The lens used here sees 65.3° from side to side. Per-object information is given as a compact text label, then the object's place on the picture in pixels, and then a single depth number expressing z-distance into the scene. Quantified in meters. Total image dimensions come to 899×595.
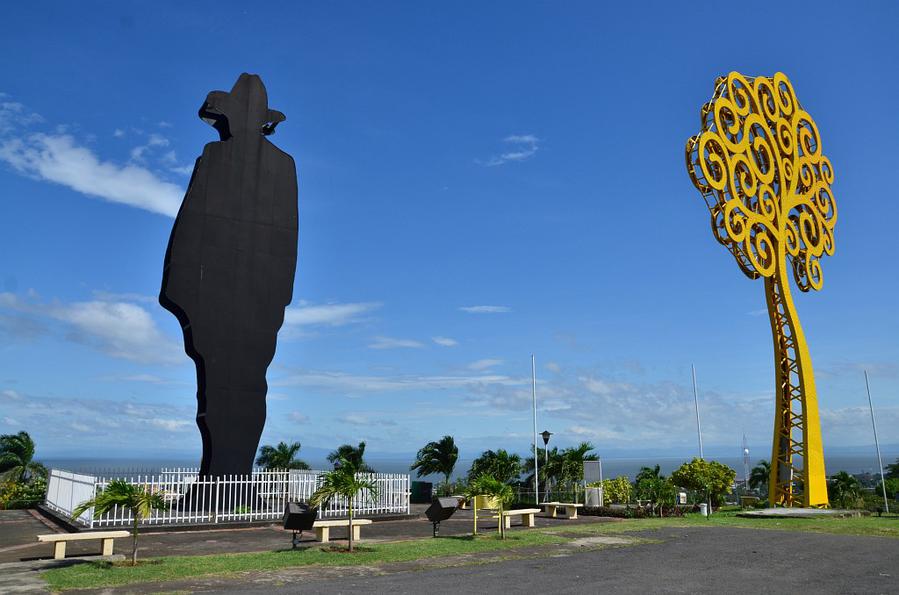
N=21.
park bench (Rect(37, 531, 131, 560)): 12.44
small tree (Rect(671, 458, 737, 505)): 24.81
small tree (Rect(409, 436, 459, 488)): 33.53
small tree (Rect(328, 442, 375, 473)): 39.19
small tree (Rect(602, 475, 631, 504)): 25.95
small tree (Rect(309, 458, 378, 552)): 14.46
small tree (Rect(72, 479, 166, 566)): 12.15
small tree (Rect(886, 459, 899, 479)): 49.86
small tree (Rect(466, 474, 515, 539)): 16.48
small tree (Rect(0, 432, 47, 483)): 33.10
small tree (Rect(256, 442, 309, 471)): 40.22
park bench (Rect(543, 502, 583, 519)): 22.84
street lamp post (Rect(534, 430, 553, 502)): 27.86
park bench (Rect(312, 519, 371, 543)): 15.20
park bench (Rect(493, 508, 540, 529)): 19.27
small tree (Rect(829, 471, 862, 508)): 32.91
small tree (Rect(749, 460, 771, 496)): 44.12
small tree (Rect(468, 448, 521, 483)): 30.31
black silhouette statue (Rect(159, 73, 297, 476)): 19.83
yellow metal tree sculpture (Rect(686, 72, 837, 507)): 23.78
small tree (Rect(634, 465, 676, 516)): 23.64
